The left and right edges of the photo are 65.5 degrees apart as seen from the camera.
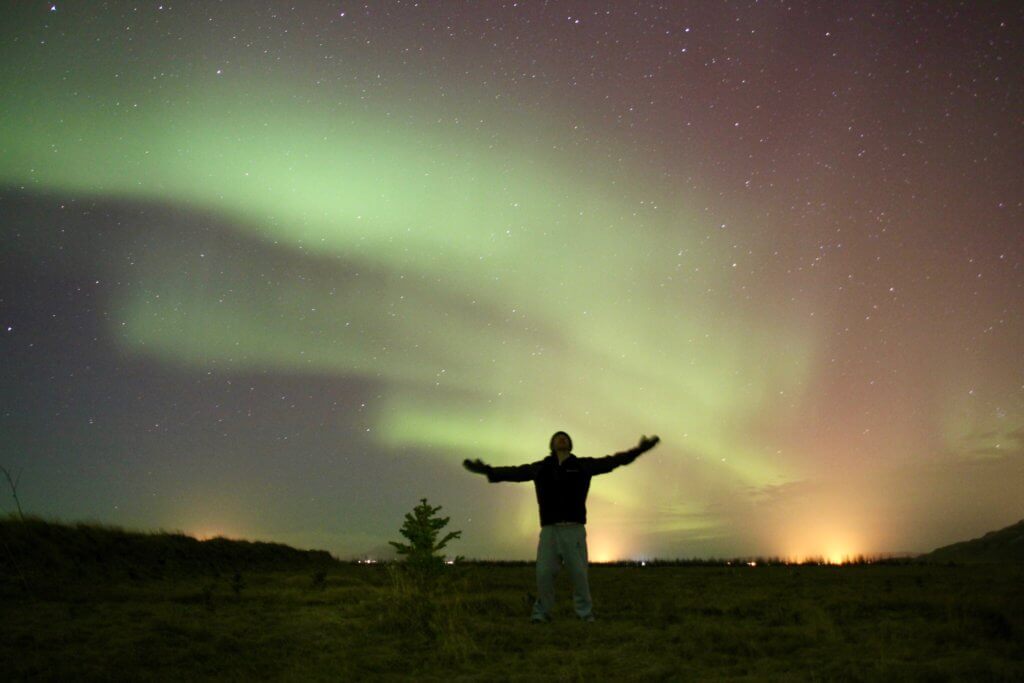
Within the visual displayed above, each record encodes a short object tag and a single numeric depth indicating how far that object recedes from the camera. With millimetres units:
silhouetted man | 12469
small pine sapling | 15680
